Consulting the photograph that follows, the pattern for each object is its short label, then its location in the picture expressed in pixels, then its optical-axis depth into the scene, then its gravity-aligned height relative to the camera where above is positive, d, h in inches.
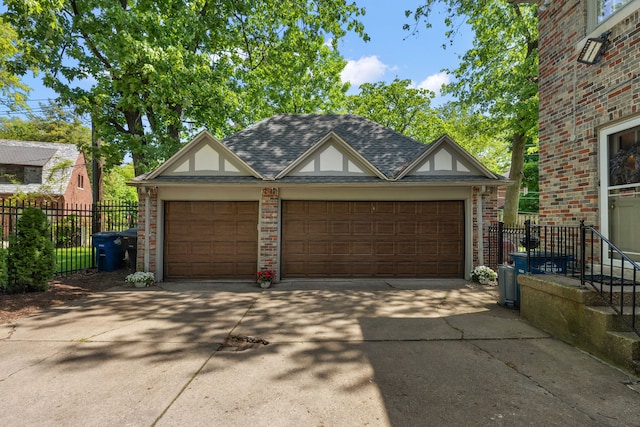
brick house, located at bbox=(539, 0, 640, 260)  177.5 +62.6
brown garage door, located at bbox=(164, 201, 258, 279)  341.1 -29.8
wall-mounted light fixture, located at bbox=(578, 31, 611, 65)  189.0 +104.6
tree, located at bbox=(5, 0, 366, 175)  382.9 +228.8
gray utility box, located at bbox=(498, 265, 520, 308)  233.1 -55.8
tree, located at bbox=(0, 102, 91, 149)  1218.6 +355.0
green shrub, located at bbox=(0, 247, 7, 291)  253.2 -44.3
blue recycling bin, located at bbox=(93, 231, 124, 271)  381.4 -43.6
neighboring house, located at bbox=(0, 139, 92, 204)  855.1 +127.2
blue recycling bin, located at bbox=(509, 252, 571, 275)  207.6 -33.0
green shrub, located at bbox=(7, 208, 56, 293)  259.0 -35.7
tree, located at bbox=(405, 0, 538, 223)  567.3 +283.4
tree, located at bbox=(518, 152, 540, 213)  962.1 +104.4
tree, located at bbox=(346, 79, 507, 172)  936.9 +328.3
